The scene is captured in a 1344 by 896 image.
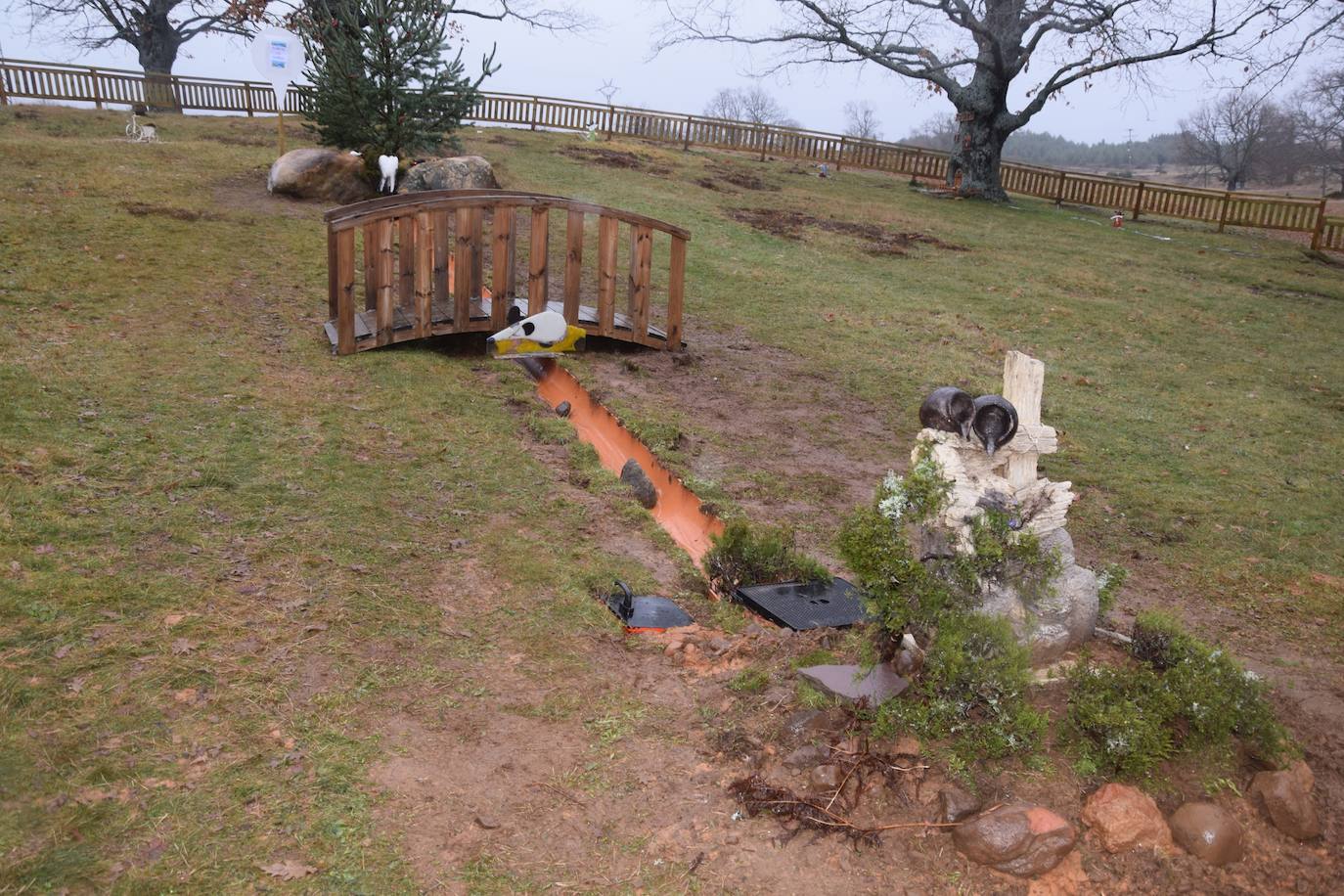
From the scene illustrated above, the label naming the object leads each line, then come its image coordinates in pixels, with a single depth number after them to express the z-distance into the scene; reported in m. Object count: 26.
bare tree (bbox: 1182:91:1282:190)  41.66
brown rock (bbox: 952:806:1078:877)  3.33
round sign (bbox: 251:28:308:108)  14.35
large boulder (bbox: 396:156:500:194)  15.04
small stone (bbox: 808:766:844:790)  3.62
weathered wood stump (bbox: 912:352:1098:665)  4.03
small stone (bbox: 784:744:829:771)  3.72
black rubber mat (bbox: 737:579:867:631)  5.07
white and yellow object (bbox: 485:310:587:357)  9.21
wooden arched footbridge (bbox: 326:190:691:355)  8.55
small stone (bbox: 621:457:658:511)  6.79
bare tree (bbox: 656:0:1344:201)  24.81
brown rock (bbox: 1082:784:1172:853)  3.40
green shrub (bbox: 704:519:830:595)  5.47
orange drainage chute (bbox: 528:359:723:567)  6.43
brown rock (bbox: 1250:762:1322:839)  3.46
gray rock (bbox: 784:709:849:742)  3.85
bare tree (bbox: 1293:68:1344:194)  33.84
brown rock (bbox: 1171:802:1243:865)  3.37
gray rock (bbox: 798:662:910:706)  3.93
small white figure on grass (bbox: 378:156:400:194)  14.12
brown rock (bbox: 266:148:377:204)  14.77
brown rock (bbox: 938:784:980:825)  3.46
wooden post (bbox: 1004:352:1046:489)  4.14
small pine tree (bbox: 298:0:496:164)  15.26
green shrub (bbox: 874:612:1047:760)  3.66
